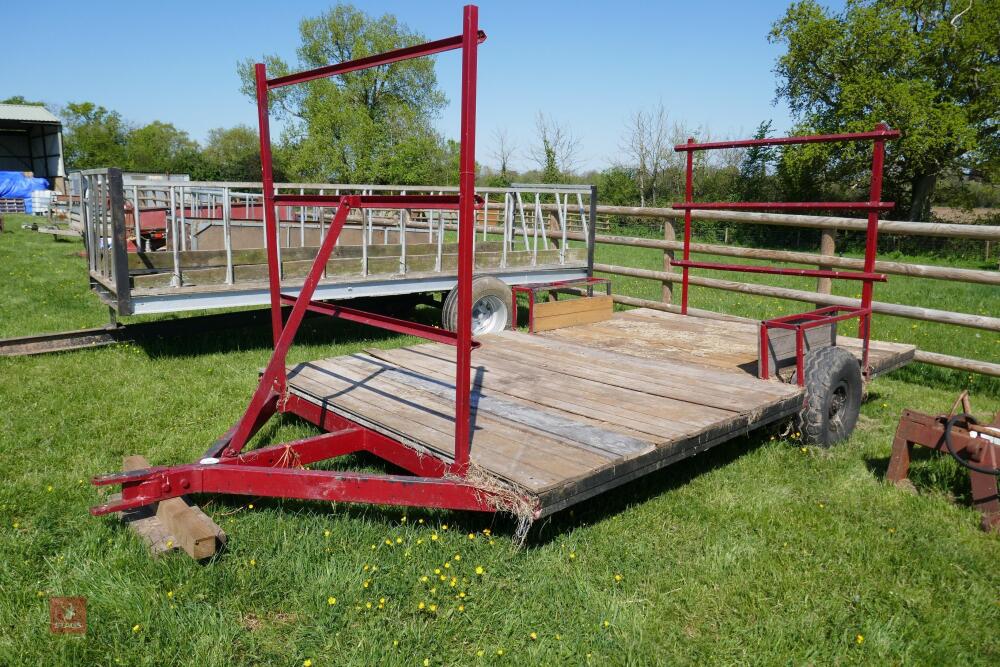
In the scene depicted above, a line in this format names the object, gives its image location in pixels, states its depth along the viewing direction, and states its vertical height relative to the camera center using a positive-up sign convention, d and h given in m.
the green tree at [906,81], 27.69 +6.04
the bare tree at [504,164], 41.97 +3.60
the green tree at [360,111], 46.81 +7.57
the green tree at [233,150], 64.75 +7.37
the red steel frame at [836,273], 5.02 -0.30
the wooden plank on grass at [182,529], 3.25 -1.38
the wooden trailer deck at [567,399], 3.63 -1.07
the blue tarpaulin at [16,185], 38.72 +2.02
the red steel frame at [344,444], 3.06 -1.13
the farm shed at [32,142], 47.81 +5.53
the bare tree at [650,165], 41.16 +3.61
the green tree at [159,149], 67.94 +7.46
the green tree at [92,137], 70.94 +8.60
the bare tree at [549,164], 40.00 +3.50
